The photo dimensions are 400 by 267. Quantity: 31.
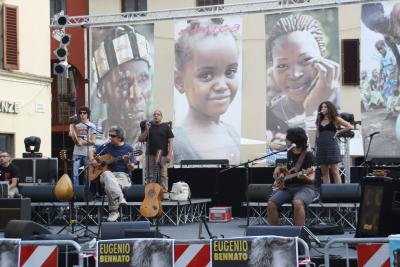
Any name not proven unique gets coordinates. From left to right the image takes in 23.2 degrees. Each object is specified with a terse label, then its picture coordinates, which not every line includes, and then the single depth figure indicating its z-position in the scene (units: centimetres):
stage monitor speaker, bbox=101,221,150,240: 999
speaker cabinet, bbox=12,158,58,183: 1781
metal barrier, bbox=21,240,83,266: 862
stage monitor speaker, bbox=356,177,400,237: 1038
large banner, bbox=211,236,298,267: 810
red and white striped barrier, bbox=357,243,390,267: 814
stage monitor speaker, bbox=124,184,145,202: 1541
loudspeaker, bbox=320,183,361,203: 1328
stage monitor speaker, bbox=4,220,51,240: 1006
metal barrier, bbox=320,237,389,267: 813
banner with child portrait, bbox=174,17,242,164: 2248
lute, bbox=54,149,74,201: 1306
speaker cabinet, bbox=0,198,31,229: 1360
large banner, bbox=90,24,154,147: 2245
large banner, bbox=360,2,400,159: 2106
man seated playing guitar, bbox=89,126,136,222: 1359
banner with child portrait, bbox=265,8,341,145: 2178
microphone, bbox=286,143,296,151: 1216
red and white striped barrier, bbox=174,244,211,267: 846
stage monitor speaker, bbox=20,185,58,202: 1560
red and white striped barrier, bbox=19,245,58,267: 878
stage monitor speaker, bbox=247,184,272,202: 1479
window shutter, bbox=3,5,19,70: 2478
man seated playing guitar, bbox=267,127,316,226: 1188
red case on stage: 1611
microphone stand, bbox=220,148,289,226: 1382
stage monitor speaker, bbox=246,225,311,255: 907
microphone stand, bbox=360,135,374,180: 1225
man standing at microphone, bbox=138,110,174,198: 1639
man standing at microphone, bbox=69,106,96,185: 1591
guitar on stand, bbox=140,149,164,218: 1342
